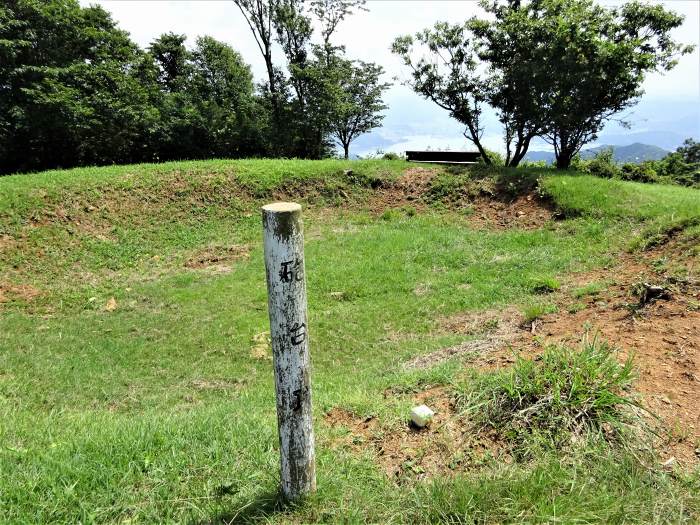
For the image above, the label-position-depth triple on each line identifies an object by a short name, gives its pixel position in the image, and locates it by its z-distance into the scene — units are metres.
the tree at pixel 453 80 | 14.88
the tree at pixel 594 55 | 11.84
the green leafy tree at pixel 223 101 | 21.19
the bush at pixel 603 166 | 16.72
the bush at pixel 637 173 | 18.88
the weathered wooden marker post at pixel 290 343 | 2.09
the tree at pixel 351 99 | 21.28
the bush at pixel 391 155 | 20.38
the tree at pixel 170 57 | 24.28
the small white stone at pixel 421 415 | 3.18
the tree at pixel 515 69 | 12.98
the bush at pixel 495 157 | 20.12
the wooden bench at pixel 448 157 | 15.63
